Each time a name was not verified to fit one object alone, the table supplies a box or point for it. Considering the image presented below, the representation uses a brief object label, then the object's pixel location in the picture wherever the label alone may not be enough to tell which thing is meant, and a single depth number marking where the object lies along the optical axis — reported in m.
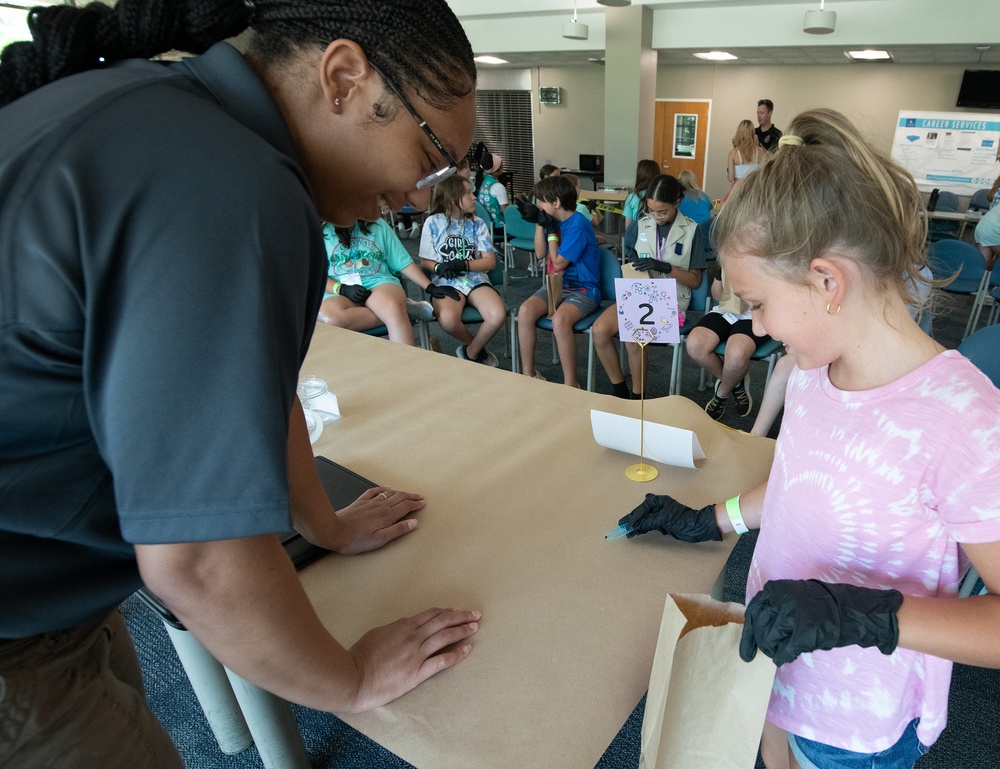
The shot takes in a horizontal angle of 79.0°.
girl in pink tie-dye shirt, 0.66
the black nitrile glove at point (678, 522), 0.94
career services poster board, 8.38
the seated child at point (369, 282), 3.14
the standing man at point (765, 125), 6.66
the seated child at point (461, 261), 3.43
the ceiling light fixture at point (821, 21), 5.80
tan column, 7.39
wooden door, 10.45
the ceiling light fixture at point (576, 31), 7.38
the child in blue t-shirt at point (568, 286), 3.14
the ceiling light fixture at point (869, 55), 7.64
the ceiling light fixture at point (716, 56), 8.48
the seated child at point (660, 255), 3.11
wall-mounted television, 7.98
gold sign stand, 1.12
